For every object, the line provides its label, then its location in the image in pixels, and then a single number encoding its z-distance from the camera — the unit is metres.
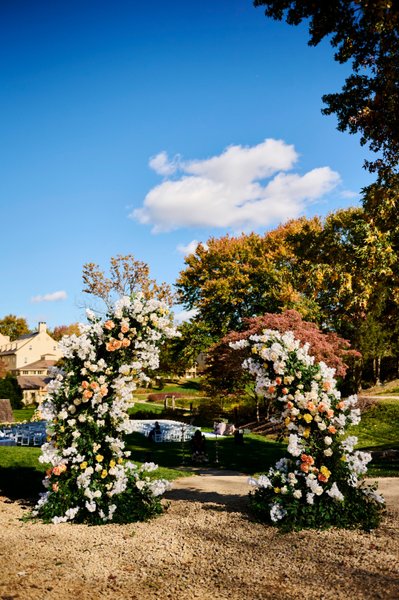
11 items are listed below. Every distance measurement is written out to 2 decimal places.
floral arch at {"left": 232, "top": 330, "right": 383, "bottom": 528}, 7.91
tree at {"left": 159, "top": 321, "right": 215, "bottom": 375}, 30.86
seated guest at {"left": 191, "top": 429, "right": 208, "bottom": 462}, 16.69
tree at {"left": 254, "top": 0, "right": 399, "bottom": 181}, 10.07
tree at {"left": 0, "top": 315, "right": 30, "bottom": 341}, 86.75
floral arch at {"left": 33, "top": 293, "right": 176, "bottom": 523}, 8.38
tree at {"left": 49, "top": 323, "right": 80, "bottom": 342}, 79.40
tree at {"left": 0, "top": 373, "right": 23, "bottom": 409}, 38.71
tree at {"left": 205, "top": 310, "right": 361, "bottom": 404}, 22.53
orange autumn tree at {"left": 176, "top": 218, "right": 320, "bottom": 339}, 31.78
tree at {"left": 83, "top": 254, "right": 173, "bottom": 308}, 31.98
